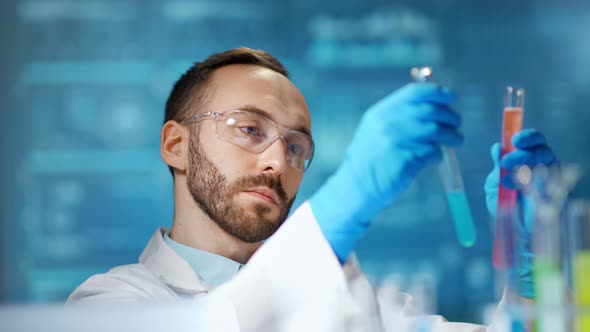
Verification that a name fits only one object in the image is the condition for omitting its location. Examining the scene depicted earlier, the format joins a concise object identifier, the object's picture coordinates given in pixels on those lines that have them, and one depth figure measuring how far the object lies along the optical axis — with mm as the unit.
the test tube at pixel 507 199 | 907
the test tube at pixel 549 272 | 850
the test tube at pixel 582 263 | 858
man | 1107
